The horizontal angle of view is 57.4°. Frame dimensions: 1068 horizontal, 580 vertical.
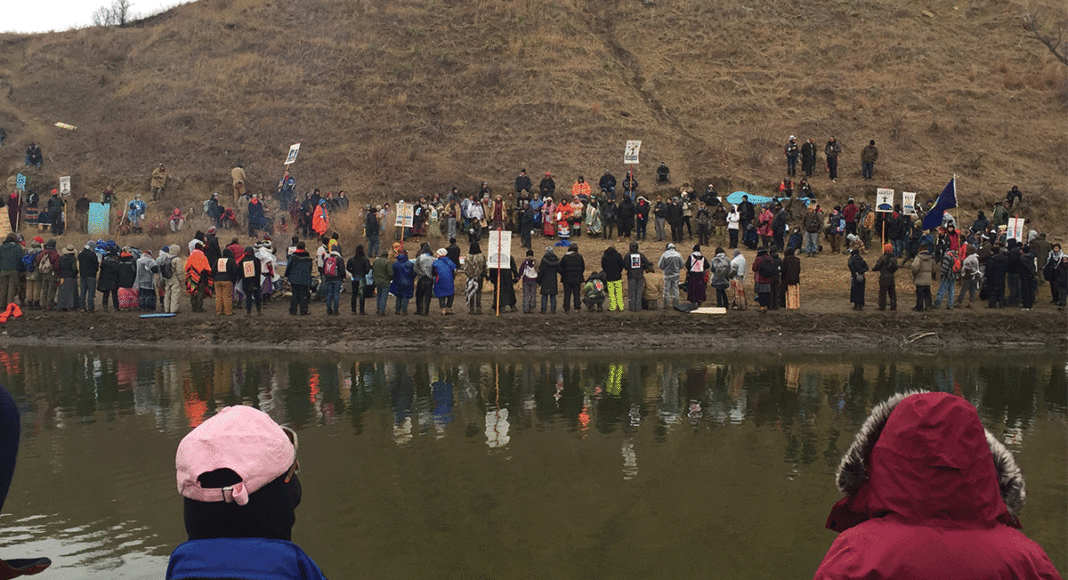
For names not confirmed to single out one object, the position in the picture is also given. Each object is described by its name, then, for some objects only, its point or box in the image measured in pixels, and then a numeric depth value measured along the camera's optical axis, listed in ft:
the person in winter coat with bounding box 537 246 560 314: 77.15
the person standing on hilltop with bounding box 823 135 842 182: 123.95
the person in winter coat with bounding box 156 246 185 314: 80.59
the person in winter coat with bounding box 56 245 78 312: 82.38
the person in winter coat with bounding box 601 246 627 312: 77.92
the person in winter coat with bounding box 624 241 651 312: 77.30
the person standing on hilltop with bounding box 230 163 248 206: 129.29
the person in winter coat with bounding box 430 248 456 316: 76.84
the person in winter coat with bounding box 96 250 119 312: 81.51
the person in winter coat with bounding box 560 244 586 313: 76.95
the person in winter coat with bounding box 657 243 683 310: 78.02
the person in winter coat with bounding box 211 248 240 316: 77.97
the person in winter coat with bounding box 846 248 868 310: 77.61
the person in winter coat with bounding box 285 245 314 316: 77.05
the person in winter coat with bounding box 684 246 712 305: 78.69
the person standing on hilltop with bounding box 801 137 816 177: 124.16
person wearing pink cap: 10.96
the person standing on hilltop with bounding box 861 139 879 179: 125.08
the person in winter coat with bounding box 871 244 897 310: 76.84
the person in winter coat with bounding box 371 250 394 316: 77.87
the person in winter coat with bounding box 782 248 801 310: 78.59
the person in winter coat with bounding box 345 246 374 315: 77.82
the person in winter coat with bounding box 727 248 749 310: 78.33
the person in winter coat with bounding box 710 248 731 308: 78.02
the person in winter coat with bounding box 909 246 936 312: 77.66
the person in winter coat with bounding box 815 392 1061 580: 10.36
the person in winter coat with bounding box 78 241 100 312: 81.82
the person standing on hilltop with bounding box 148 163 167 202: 132.77
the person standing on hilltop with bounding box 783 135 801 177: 124.16
